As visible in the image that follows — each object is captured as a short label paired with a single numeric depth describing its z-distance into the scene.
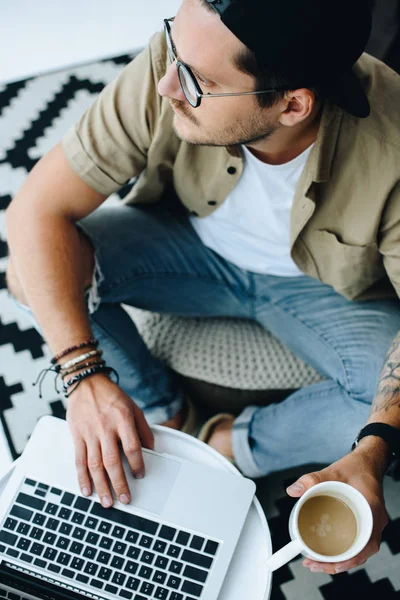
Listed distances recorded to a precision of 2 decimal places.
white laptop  0.93
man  0.91
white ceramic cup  0.77
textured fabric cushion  1.47
